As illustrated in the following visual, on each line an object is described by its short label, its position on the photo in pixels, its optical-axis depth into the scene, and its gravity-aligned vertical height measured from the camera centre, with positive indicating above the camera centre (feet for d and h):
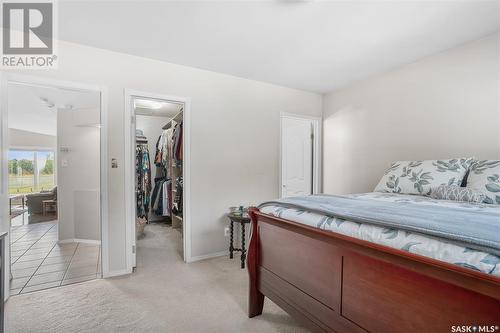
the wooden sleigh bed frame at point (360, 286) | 2.57 -1.71
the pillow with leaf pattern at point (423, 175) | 6.83 -0.30
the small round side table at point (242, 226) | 9.13 -2.43
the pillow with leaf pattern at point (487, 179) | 5.75 -0.34
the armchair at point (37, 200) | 18.02 -2.69
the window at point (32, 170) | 25.91 -0.69
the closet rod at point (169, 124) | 13.36 +2.61
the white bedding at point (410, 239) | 2.50 -0.99
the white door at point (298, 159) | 13.21 +0.33
